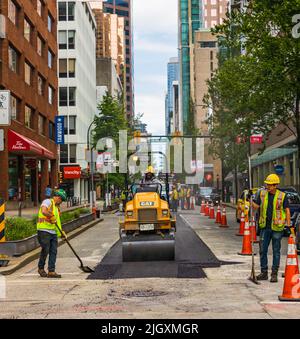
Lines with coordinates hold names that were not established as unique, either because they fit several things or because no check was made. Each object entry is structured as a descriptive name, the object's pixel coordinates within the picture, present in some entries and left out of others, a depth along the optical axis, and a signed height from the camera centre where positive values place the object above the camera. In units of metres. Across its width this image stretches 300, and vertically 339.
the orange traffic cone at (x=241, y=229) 22.87 -1.95
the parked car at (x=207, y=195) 61.09 -1.57
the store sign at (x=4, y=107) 14.51 +1.93
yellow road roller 14.80 -1.30
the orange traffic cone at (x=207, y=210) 39.50 -2.02
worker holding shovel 12.80 -1.08
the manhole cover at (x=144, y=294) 10.06 -1.98
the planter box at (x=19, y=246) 15.74 -1.78
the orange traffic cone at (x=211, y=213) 35.98 -2.04
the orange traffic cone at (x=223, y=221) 28.22 -1.97
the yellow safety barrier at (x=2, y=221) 15.05 -0.99
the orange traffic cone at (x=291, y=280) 9.40 -1.65
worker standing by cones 11.59 -0.78
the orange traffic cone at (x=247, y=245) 16.12 -1.83
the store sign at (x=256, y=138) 39.59 +2.89
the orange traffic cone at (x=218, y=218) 30.42 -1.98
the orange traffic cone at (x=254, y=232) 16.95 -1.54
